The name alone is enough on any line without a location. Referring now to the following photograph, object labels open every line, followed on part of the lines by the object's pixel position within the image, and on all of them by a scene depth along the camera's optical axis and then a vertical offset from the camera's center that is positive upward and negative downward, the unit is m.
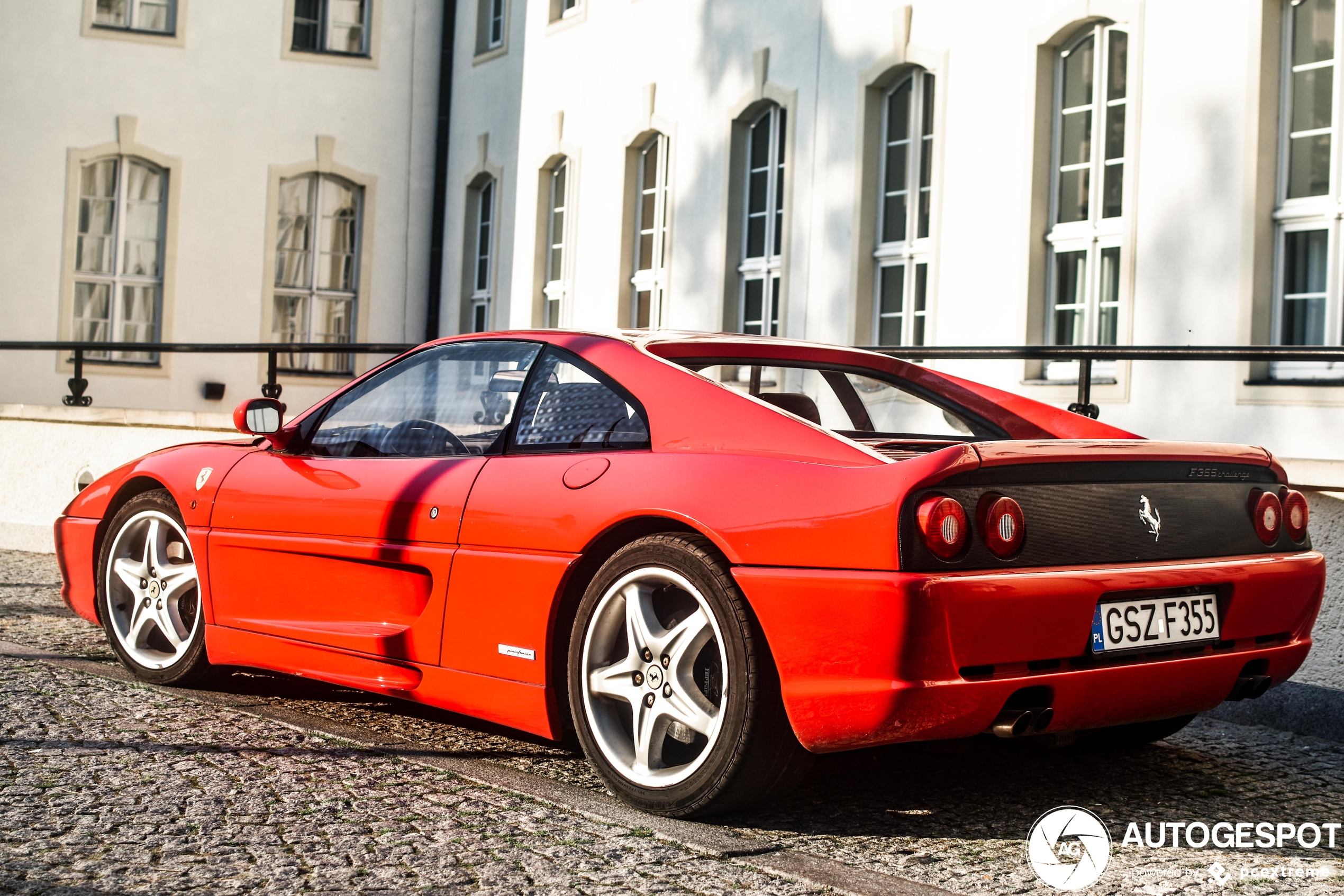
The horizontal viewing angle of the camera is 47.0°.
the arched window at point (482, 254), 20.56 +3.21
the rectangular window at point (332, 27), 20.78 +6.22
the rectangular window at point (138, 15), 19.72 +5.97
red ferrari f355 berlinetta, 3.79 -0.15
